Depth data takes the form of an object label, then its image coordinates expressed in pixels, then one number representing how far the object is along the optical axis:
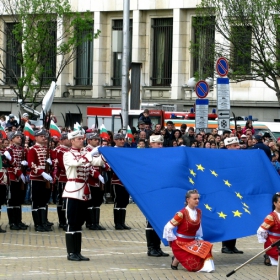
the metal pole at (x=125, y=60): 31.66
